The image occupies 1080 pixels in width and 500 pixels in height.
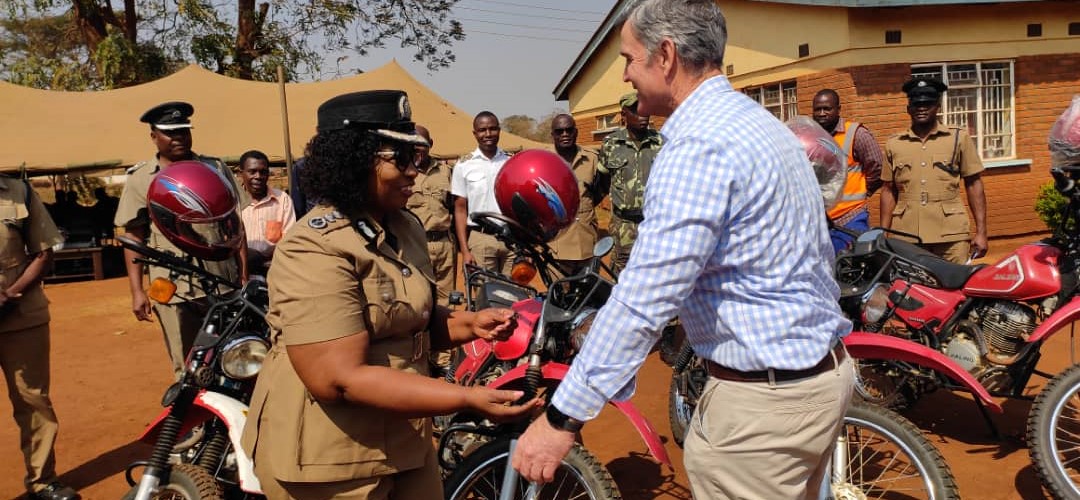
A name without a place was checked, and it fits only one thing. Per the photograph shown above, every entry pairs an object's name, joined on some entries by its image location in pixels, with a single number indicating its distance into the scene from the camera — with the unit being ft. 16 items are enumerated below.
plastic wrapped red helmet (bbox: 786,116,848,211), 13.12
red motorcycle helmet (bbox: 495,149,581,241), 11.44
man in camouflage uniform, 18.98
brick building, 34.35
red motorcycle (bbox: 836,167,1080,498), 12.30
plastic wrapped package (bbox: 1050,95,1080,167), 11.75
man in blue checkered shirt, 5.51
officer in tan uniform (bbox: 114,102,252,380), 14.24
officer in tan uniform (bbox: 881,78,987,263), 18.13
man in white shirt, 20.57
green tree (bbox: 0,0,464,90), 55.72
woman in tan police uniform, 6.02
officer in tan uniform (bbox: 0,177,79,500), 13.09
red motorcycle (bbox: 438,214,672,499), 9.37
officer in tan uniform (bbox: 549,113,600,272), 20.12
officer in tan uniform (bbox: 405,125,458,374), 20.75
